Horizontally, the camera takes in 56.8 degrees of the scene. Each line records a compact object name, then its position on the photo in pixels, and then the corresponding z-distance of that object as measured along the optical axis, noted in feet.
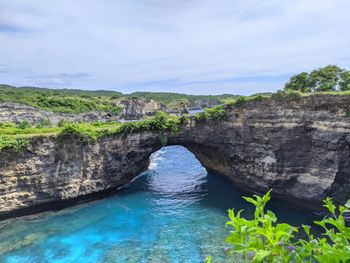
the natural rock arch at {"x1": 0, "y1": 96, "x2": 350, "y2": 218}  85.56
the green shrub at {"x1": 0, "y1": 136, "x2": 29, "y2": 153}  88.60
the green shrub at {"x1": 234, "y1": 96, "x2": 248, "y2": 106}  104.28
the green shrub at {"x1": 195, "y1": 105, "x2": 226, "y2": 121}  108.78
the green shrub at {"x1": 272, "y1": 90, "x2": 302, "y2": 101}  93.25
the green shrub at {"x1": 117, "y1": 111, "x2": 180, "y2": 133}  106.73
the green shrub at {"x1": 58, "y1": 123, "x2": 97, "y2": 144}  97.66
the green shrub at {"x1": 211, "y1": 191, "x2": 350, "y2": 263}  13.03
